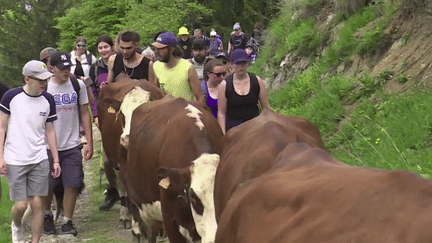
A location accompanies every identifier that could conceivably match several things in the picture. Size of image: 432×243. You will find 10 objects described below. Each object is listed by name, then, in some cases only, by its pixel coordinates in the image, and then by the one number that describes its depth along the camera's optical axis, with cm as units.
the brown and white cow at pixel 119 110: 910
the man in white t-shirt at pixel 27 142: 817
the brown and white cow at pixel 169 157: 658
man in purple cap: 914
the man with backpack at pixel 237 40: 2294
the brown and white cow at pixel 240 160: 550
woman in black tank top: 825
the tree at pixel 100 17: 3600
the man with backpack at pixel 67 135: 935
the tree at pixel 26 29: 5316
